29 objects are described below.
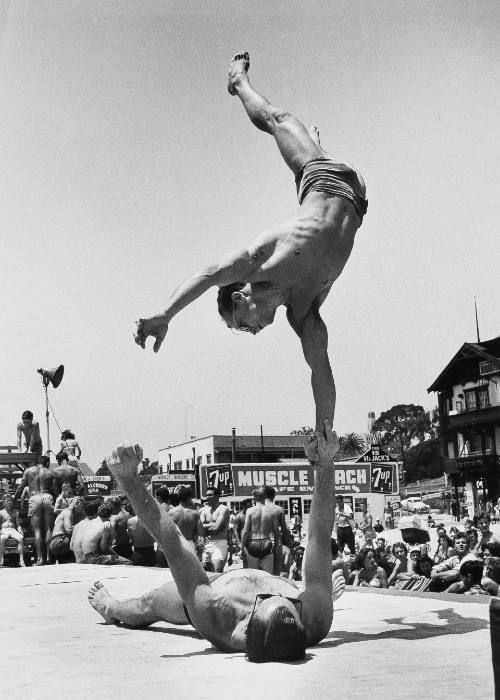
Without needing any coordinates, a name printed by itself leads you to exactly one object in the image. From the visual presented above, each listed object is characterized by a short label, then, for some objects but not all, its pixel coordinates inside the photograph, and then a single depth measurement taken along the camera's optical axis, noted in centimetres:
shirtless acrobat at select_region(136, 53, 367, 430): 543
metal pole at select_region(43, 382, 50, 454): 1920
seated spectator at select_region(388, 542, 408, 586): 1262
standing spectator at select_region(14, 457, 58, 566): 1355
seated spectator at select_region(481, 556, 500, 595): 871
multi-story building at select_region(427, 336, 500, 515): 6706
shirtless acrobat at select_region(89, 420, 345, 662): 464
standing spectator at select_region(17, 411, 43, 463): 1827
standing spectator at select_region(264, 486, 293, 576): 1105
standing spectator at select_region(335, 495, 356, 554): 1732
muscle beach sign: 3372
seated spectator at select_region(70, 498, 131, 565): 1159
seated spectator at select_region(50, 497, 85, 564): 1281
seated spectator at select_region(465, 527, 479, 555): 1582
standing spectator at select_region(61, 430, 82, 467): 1722
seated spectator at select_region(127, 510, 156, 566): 1195
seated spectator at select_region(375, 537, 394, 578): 1373
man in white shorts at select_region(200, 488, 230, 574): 1279
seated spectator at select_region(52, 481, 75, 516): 1362
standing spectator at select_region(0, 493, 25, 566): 1388
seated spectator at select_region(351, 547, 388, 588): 1253
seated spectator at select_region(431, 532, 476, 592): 993
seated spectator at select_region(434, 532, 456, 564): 1628
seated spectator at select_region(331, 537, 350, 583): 1125
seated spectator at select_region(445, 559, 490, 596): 941
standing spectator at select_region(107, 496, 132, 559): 1288
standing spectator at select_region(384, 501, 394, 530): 3750
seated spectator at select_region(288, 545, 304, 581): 1247
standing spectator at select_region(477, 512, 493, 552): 1541
